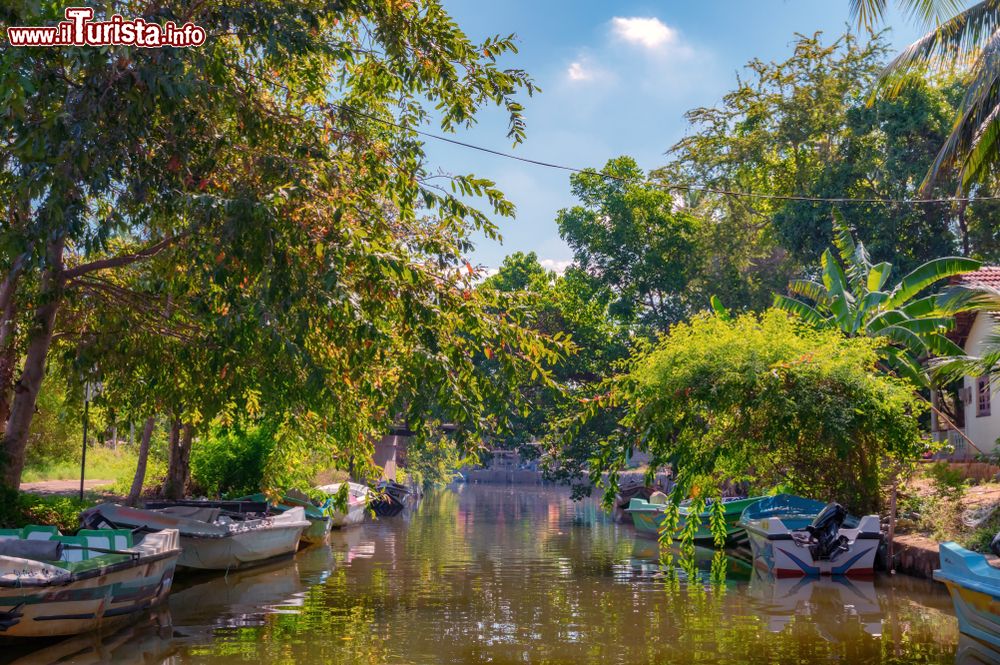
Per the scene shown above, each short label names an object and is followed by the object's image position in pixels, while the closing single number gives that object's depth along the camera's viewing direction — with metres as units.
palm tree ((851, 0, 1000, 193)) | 14.95
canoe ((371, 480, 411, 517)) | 42.25
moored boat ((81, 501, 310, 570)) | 16.17
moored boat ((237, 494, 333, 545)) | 25.36
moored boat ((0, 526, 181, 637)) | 10.22
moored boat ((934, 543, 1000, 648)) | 10.62
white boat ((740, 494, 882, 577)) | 17.69
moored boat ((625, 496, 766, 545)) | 24.02
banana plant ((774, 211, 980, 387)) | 24.22
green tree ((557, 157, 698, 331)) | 41.97
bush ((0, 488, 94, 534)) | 14.91
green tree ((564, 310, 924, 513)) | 16.67
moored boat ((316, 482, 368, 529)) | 30.57
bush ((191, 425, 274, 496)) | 26.88
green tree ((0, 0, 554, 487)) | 10.45
